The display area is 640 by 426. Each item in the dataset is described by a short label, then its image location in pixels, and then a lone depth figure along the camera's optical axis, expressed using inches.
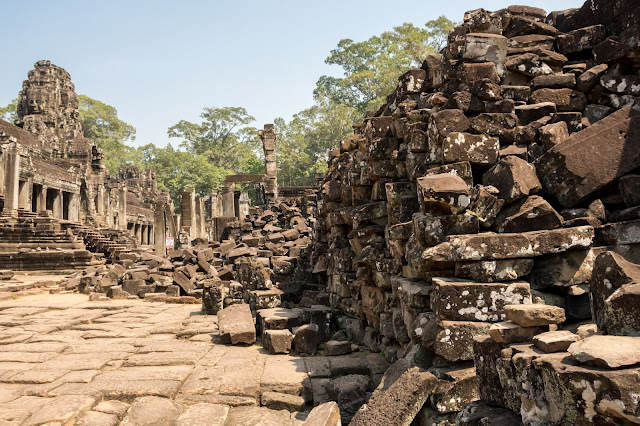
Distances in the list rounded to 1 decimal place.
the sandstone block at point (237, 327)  242.5
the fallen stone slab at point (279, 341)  224.7
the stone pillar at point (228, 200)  949.2
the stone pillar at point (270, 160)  962.1
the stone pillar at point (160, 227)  930.1
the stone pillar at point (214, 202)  1091.3
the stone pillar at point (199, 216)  1086.9
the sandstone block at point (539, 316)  106.4
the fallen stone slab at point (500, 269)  134.5
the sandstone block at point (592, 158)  144.9
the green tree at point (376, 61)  1277.1
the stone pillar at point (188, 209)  932.0
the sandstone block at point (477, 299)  130.9
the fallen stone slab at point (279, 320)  243.1
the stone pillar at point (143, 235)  1560.0
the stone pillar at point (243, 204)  980.1
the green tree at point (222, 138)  2294.5
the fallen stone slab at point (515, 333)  106.3
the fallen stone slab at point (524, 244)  133.4
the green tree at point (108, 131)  2174.0
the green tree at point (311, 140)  1534.2
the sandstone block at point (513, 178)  147.2
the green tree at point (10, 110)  2007.0
